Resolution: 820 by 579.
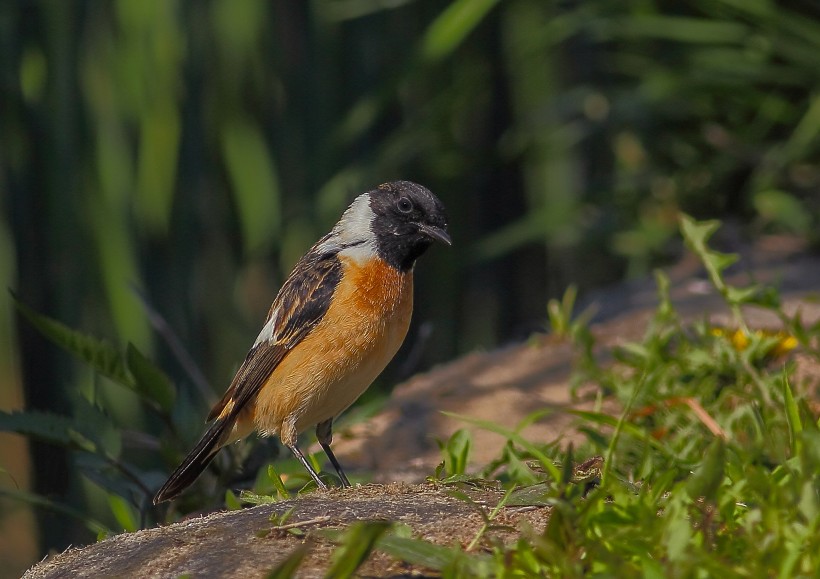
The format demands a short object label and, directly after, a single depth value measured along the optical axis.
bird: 8.02
